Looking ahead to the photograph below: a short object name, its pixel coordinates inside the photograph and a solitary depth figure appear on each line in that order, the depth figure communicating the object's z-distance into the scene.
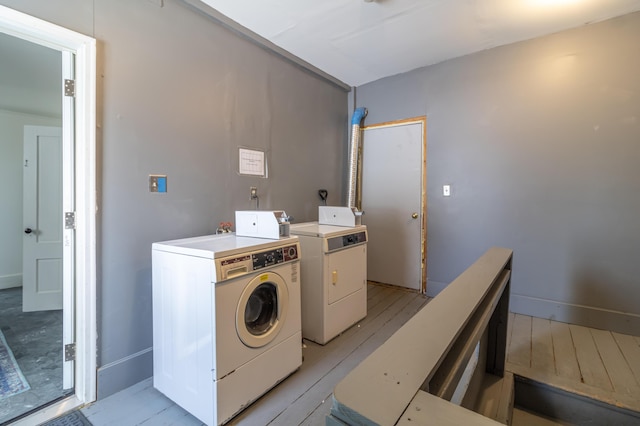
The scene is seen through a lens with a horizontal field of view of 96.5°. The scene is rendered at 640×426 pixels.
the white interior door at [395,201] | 3.42
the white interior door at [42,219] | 3.12
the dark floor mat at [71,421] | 1.53
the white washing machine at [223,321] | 1.48
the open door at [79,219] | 1.67
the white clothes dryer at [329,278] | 2.32
